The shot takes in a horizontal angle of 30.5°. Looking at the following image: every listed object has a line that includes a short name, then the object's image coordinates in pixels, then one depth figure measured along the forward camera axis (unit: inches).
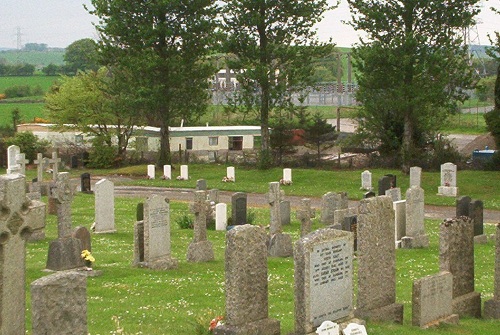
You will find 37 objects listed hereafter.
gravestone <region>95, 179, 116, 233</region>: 967.6
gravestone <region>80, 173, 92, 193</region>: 1441.9
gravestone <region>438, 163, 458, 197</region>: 1487.5
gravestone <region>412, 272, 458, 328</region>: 519.1
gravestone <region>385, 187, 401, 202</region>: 1048.2
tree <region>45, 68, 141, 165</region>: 2069.4
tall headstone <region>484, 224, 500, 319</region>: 561.6
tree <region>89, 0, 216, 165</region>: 1845.5
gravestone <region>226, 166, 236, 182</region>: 1710.3
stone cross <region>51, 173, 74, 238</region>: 701.9
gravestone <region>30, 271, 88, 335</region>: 337.1
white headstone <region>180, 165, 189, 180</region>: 1738.4
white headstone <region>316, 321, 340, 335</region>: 447.5
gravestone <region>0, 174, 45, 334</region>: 367.6
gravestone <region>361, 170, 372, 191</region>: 1551.4
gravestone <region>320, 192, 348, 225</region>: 1075.3
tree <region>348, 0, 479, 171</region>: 1642.5
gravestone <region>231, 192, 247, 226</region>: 974.4
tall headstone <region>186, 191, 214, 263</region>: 773.3
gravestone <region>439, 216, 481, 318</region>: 560.4
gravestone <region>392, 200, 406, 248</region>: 918.2
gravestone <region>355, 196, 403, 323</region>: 513.0
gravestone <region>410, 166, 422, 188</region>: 1417.3
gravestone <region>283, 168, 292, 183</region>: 1664.6
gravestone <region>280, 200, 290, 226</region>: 1077.8
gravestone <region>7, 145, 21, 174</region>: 1339.8
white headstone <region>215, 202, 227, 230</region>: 1019.9
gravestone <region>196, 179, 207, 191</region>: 1302.9
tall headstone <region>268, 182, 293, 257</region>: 832.9
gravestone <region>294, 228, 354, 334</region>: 448.1
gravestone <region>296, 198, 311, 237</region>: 870.4
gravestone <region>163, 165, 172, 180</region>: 1767.5
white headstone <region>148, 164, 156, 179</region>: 1786.4
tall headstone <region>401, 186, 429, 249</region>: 903.1
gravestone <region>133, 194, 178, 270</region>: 715.4
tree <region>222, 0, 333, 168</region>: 1835.6
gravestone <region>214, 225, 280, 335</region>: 443.5
